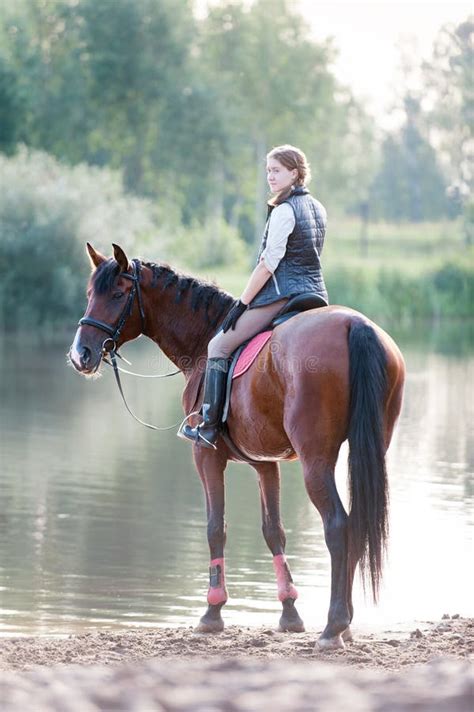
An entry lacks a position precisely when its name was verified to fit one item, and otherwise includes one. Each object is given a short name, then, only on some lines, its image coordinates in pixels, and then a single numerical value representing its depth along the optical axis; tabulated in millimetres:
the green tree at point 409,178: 198125
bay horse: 13805
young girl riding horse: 15195
